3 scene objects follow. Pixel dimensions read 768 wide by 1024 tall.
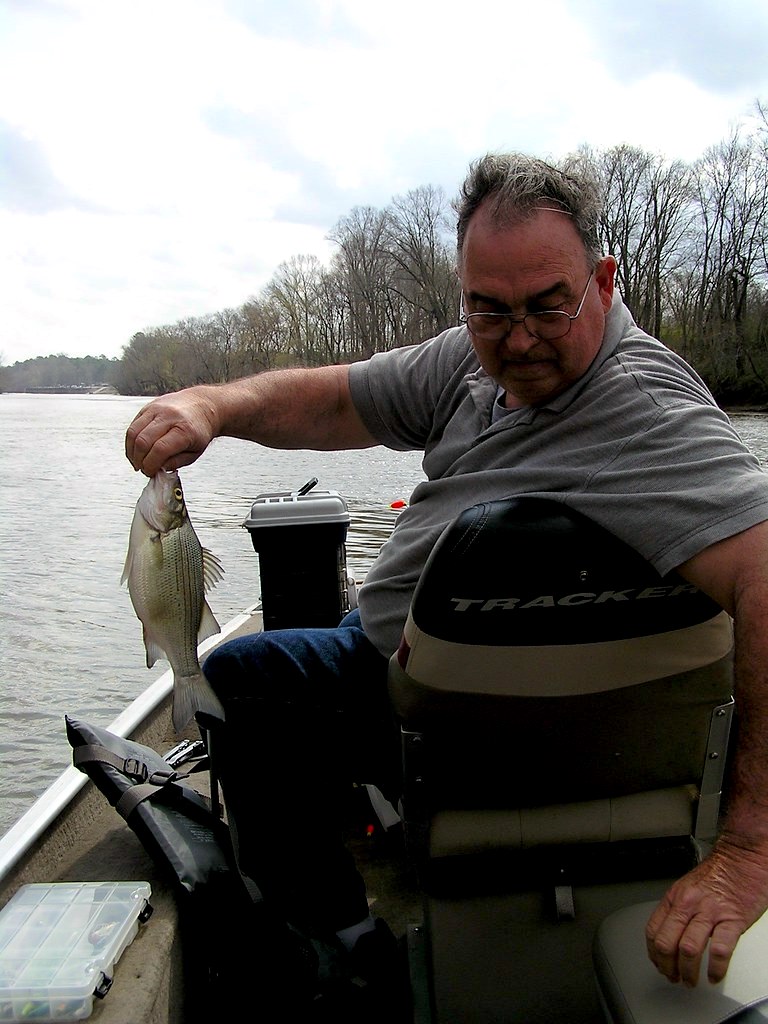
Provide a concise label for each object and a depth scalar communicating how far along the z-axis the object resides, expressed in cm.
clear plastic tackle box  169
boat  156
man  154
